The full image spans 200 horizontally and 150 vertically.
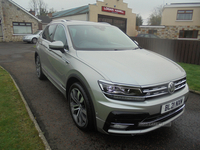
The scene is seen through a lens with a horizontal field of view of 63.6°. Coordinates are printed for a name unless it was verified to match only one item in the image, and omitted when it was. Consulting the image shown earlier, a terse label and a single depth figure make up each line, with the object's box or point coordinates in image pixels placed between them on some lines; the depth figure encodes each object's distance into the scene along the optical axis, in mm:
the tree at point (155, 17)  54594
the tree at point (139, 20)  62594
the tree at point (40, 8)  62844
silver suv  2047
